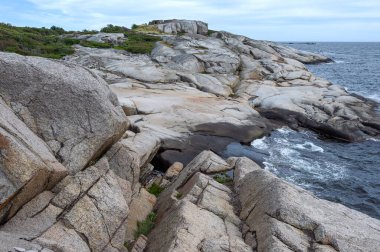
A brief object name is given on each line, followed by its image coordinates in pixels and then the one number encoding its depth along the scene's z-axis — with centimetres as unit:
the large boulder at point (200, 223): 1277
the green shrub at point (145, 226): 1555
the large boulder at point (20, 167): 1136
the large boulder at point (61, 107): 1443
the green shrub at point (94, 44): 6238
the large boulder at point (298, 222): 1251
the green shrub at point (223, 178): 1896
